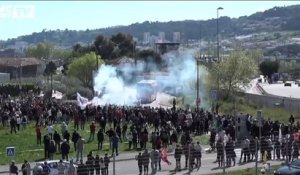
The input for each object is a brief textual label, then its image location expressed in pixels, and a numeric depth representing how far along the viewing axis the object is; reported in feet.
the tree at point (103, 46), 424.05
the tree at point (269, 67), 465.06
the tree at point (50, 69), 414.82
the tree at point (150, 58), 387.34
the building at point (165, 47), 437.13
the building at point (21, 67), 442.09
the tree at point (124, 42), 438.40
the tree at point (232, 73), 223.71
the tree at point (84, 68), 325.01
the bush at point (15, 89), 279.49
